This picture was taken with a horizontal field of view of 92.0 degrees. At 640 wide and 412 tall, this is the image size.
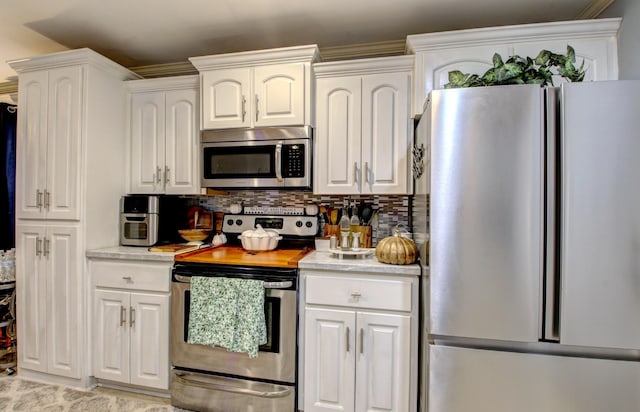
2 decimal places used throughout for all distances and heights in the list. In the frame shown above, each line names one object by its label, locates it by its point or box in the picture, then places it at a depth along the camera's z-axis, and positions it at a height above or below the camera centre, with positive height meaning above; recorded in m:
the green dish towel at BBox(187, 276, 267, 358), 1.74 -0.64
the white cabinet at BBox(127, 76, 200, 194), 2.34 +0.52
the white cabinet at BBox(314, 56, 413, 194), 2.00 +0.53
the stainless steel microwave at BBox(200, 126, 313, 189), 2.09 +0.33
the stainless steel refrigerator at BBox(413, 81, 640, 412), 1.21 -0.16
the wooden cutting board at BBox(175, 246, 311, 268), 1.82 -0.33
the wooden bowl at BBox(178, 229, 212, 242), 2.43 -0.25
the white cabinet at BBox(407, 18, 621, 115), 1.71 +0.94
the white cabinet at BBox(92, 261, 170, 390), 1.96 -0.79
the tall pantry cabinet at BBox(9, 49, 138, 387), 2.09 +0.01
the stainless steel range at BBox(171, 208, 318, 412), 1.77 -0.89
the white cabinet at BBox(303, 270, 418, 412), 1.65 -0.76
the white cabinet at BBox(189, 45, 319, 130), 2.06 +0.81
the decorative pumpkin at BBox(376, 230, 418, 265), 1.70 -0.25
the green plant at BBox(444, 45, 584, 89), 1.37 +0.61
